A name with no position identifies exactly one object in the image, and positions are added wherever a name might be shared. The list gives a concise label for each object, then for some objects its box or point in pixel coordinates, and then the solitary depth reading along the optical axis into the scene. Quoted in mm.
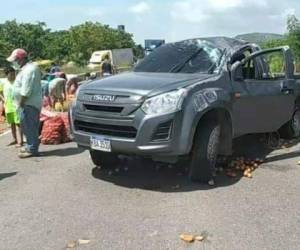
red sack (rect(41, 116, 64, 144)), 7180
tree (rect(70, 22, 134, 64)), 55054
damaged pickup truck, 4376
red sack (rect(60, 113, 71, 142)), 7290
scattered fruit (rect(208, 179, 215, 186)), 4696
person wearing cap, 5982
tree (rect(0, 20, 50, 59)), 59351
